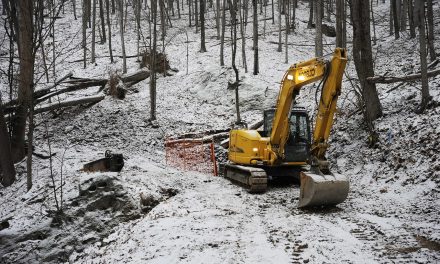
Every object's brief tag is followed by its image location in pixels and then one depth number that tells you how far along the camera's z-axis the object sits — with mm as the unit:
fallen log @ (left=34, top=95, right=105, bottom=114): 17797
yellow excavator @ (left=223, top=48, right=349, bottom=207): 8336
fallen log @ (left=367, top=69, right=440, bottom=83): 12805
